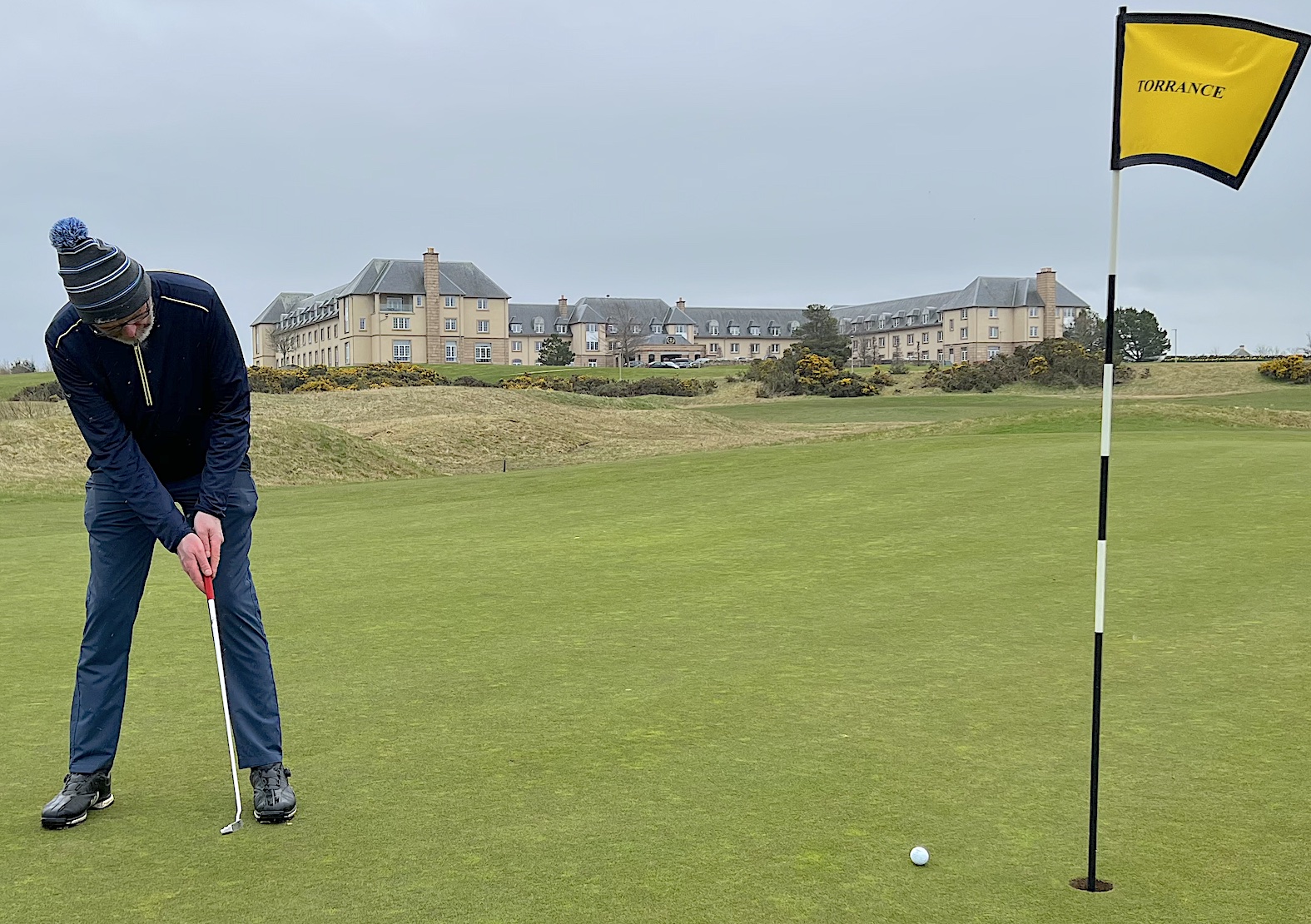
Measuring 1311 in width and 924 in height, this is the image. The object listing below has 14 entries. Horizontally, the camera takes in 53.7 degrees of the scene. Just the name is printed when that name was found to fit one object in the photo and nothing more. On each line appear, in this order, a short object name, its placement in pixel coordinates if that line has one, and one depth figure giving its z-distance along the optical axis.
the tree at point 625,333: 123.94
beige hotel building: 110.62
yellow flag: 4.48
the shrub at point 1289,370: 61.09
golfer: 5.02
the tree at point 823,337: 86.88
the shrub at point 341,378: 64.69
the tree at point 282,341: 120.25
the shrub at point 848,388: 68.50
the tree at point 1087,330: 95.25
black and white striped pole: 4.39
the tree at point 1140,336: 97.00
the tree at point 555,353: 115.06
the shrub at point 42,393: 47.09
